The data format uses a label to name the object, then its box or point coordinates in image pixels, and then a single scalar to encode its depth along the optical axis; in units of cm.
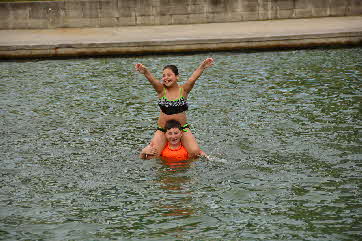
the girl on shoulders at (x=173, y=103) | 1061
